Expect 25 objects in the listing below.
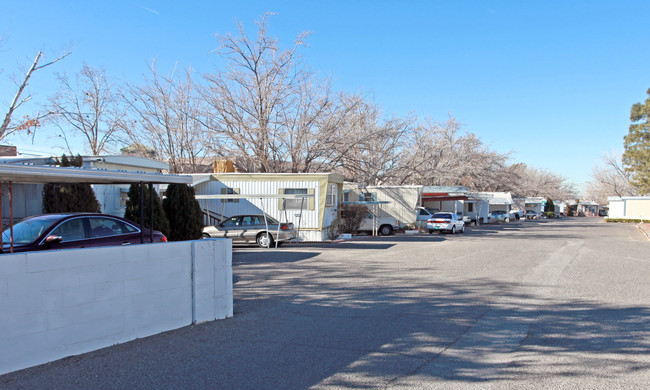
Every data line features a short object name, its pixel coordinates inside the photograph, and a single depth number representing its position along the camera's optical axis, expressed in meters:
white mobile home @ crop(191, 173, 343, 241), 22.09
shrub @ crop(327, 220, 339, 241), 23.73
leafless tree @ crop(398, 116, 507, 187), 42.85
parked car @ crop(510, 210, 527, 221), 62.60
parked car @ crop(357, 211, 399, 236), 29.25
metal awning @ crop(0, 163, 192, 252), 5.70
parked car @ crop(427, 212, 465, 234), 31.17
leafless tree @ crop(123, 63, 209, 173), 26.66
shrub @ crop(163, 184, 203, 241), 17.19
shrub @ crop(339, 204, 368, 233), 28.25
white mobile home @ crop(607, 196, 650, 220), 58.69
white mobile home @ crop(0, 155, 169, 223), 14.29
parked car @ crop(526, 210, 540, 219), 75.38
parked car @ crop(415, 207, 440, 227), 32.74
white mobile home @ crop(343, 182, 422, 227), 30.38
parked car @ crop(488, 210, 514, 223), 53.62
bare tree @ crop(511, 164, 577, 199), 85.61
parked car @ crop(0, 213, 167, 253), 8.84
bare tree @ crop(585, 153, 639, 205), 84.38
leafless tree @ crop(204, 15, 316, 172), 24.78
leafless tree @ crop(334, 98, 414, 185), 27.58
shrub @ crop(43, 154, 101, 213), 13.84
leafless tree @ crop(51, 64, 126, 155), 27.73
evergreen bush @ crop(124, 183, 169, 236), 15.29
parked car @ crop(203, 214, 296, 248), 19.50
